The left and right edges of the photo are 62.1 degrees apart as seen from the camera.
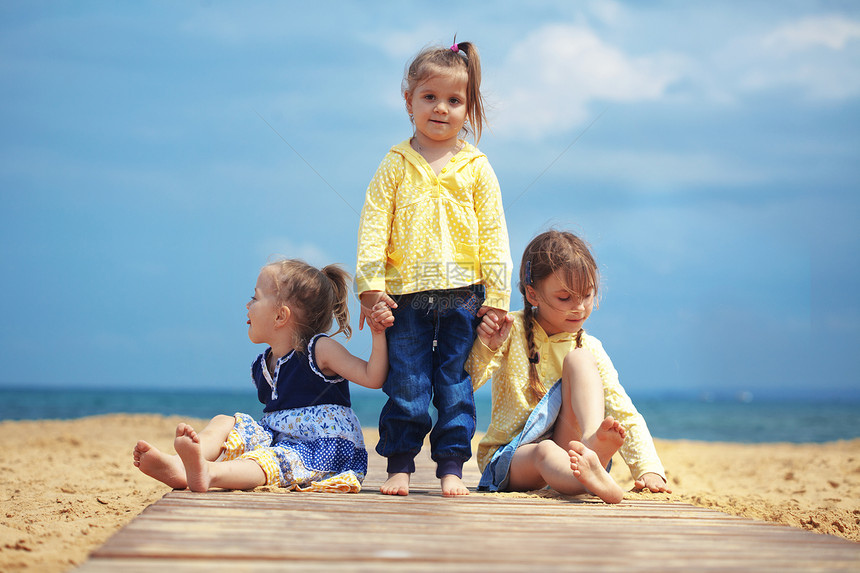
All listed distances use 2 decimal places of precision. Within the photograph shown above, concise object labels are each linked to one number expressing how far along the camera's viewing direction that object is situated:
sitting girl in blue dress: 3.07
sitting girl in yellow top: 3.13
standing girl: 3.21
